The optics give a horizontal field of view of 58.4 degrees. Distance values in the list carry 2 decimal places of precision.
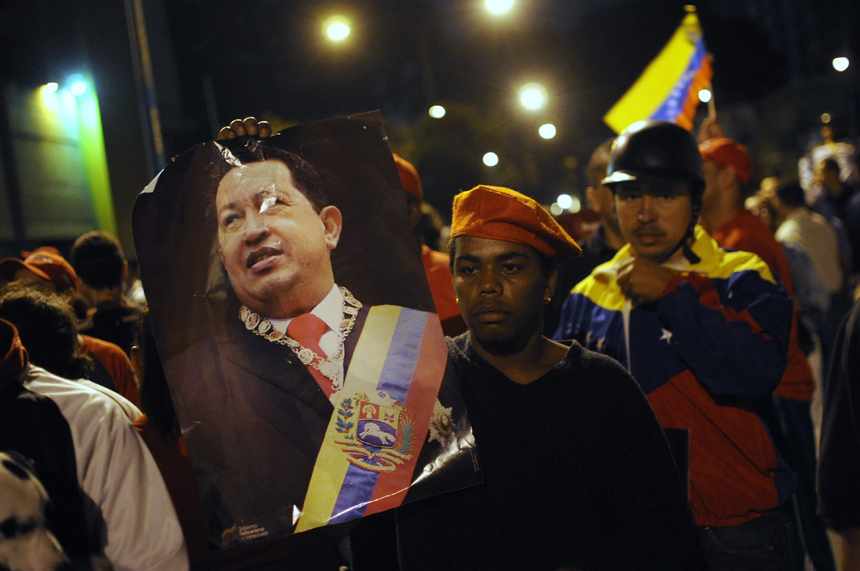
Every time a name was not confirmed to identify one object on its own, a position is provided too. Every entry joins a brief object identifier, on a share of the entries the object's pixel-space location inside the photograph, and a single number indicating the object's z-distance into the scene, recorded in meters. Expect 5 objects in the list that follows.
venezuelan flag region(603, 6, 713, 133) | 5.31
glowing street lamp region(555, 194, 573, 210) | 35.41
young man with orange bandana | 1.85
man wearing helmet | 2.44
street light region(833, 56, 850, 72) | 17.28
